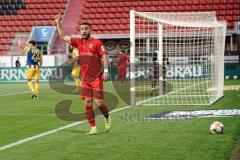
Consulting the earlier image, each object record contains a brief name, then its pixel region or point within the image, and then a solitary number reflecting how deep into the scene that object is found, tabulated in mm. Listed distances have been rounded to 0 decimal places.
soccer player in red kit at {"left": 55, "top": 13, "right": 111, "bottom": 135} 10352
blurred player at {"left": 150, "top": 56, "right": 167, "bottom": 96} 21536
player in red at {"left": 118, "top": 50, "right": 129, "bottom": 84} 33466
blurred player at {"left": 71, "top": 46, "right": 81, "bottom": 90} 24934
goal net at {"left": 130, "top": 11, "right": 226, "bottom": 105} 18009
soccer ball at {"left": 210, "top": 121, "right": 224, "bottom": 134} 9727
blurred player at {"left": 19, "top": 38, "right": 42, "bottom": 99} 21503
